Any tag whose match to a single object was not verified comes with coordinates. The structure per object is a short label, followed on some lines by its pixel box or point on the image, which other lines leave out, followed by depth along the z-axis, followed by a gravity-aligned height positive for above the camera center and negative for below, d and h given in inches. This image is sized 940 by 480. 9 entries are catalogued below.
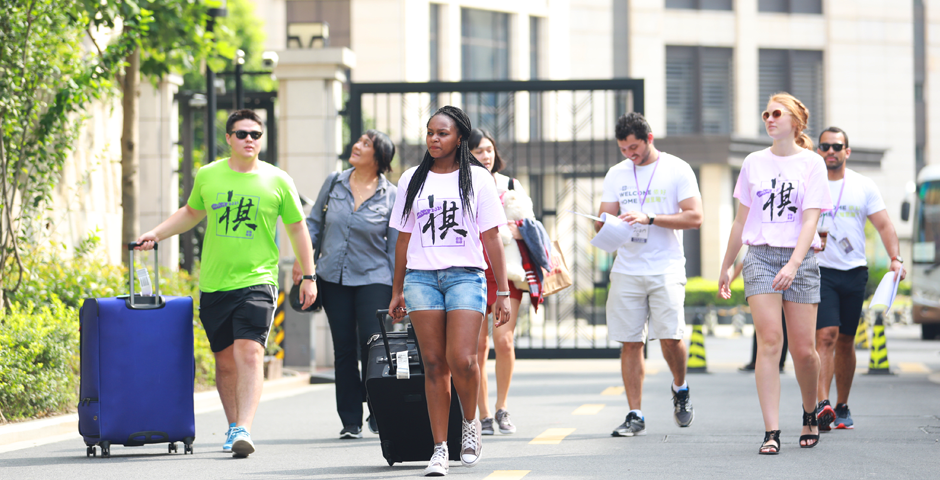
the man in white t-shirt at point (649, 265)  625.6 -2.8
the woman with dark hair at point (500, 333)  644.1 -20.3
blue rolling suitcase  541.3 -25.2
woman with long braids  477.4 -1.3
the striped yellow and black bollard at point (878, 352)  1125.7 -46.1
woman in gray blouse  626.8 -1.2
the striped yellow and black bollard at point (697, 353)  1200.8 -48.7
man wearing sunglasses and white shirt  630.5 -3.1
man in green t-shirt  559.5 +0.8
